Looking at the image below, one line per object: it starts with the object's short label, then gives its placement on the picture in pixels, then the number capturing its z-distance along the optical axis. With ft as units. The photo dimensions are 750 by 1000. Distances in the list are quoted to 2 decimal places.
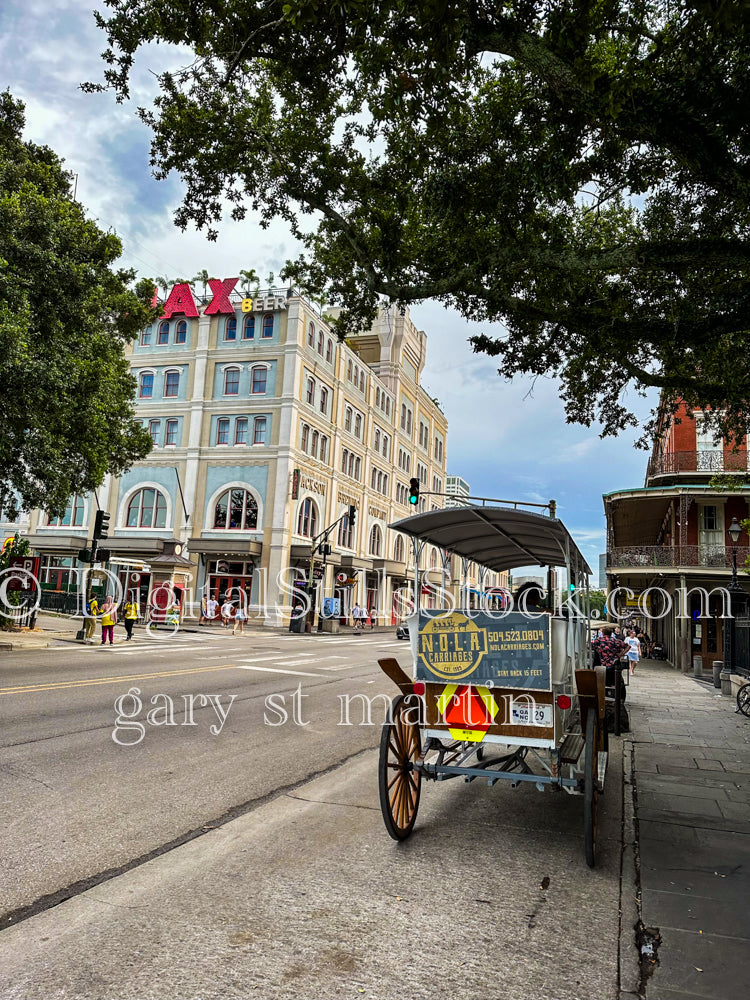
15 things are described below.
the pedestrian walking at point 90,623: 78.74
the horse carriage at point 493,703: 18.13
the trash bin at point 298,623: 126.21
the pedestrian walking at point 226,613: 118.73
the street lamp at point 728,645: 62.59
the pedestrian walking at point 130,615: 84.12
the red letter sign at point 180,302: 152.35
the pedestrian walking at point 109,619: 76.64
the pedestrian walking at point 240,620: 109.93
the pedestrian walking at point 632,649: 65.72
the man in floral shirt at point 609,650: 36.27
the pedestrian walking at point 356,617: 164.86
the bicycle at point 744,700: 46.24
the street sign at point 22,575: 79.41
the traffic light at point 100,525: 82.84
